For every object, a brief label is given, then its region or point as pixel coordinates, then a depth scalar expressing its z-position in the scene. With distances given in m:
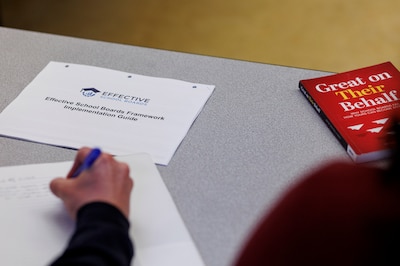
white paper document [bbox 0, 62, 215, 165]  1.53
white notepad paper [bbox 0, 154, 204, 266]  1.34
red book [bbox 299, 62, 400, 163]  1.49
